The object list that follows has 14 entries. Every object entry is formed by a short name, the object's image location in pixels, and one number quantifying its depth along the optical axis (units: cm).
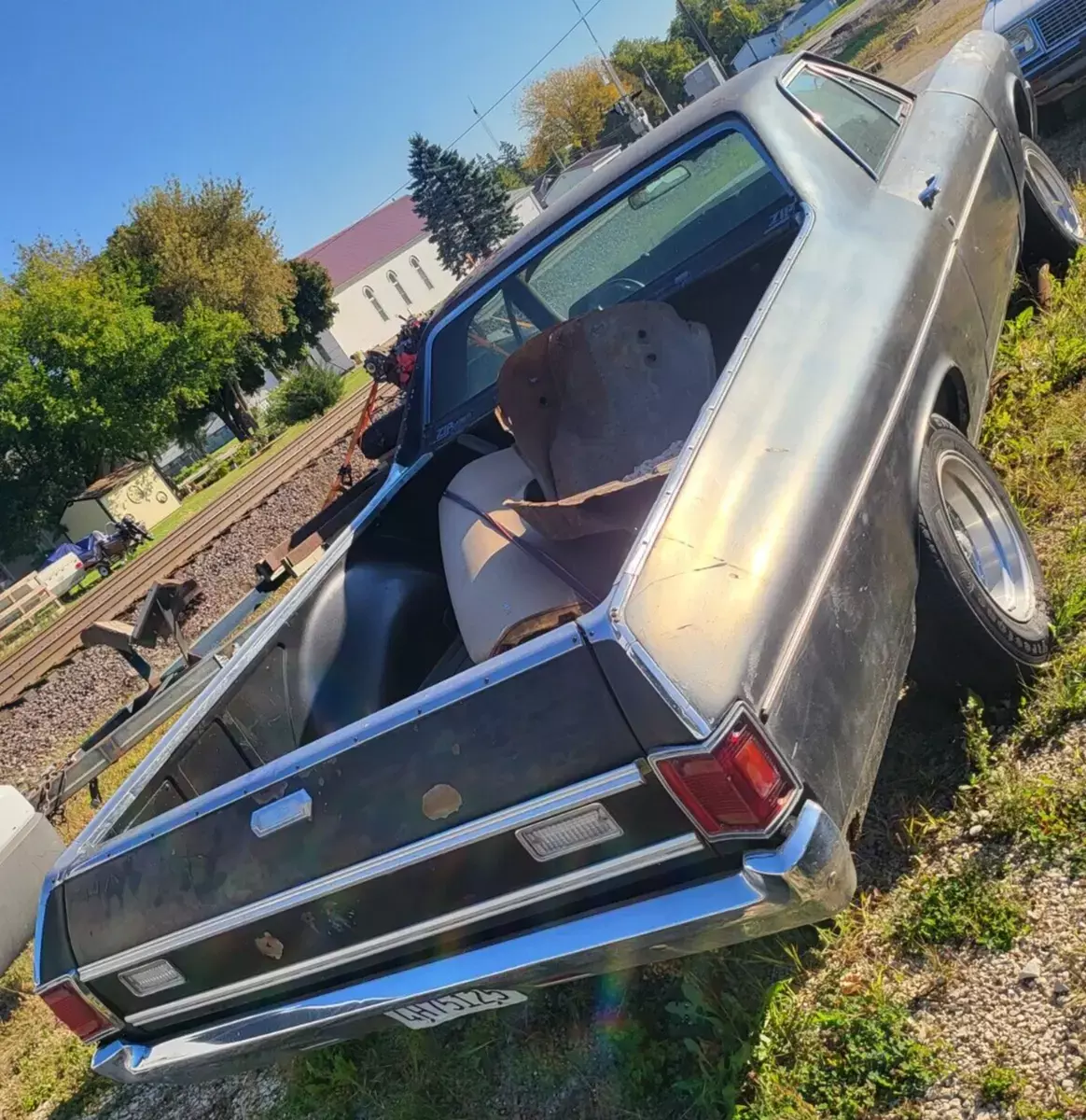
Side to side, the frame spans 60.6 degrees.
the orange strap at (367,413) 751
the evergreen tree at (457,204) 4500
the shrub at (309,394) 3025
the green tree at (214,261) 3697
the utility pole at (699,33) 5573
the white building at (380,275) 5391
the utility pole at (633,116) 3834
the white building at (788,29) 6406
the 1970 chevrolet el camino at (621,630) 172
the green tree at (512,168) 9244
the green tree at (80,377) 3303
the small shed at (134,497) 2955
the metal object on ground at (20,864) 449
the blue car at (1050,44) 607
